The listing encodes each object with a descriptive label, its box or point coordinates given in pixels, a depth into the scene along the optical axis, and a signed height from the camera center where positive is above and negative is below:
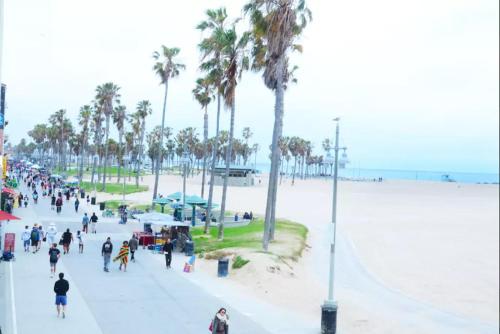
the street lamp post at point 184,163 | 33.56 +0.52
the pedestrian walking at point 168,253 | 21.64 -3.62
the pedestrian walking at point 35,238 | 23.34 -3.55
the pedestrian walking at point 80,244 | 24.30 -3.89
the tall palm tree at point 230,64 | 28.96 +6.46
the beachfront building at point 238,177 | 96.69 -0.67
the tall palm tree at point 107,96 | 68.31 +9.57
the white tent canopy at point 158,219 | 27.14 -2.81
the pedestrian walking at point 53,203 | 42.58 -3.47
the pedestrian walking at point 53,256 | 18.73 -3.49
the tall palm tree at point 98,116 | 74.94 +7.65
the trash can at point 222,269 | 20.61 -3.96
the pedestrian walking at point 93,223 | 30.73 -3.58
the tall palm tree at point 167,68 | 46.72 +9.48
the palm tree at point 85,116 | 85.56 +8.37
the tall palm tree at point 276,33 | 24.05 +6.99
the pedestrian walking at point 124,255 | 20.45 -3.59
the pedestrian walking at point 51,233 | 23.39 -3.29
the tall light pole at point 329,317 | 13.77 -3.79
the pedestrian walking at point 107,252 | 19.98 -3.48
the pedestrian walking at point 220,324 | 11.66 -3.52
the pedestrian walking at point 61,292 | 13.62 -3.50
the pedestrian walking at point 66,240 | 23.47 -3.58
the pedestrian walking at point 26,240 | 23.29 -3.66
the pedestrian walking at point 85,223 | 30.44 -3.55
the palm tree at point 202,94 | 38.75 +6.10
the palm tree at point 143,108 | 72.69 +8.67
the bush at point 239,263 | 20.98 -3.76
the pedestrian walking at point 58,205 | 40.16 -3.36
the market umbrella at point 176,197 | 36.56 -1.98
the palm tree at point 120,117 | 83.12 +8.22
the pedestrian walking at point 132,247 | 22.78 -3.63
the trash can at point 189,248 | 25.00 -3.86
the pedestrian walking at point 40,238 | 24.11 -3.94
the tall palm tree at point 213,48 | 30.88 +7.60
